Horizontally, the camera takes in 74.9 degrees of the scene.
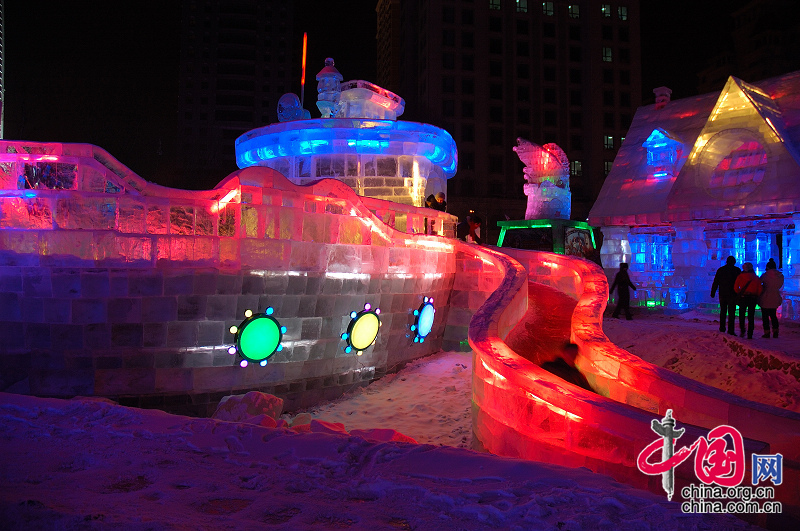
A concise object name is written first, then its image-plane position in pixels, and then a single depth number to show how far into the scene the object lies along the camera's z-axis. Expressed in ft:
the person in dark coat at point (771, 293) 35.36
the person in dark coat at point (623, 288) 48.42
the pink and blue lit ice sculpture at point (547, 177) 68.80
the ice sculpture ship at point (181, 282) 22.31
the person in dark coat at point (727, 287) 37.37
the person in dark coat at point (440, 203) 45.83
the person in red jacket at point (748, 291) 35.55
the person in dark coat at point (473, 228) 46.73
